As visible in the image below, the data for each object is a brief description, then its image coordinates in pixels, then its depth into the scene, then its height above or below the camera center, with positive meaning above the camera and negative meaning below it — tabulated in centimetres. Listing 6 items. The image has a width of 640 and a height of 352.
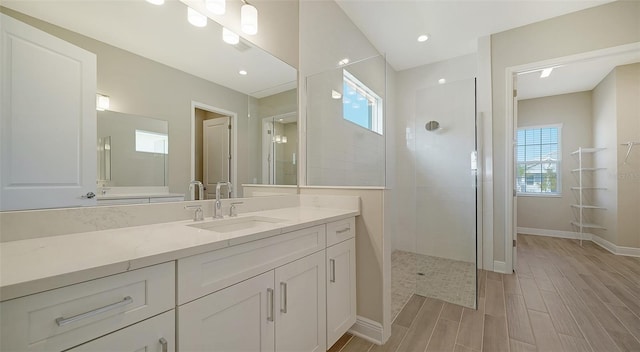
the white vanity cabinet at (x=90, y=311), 54 -34
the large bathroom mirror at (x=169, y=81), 106 +54
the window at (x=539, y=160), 487 +31
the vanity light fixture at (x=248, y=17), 166 +106
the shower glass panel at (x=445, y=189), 249 -14
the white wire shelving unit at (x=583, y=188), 420 -22
